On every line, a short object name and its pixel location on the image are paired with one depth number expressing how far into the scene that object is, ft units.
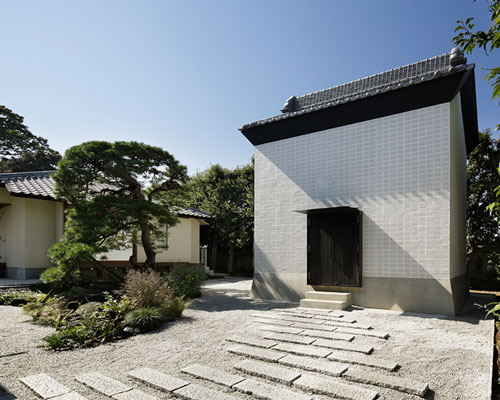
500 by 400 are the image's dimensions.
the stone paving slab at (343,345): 14.30
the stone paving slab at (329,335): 16.26
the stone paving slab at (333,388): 10.01
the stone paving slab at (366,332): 16.58
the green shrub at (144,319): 18.40
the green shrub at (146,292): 21.18
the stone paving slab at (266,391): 10.14
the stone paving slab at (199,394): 10.16
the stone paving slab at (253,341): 15.30
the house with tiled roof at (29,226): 37.91
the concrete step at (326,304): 24.04
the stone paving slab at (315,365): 12.04
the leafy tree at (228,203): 55.57
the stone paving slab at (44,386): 10.45
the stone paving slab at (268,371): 11.46
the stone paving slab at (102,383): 10.75
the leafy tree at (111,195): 27.48
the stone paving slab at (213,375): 11.37
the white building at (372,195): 22.81
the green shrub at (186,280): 29.86
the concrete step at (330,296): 24.88
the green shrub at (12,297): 25.33
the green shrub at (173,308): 21.08
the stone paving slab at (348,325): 18.54
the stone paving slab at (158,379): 10.99
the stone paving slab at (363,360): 12.34
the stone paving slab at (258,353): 13.60
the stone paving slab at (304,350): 13.91
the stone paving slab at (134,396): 10.17
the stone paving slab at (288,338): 15.81
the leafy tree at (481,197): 37.52
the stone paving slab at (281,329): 17.72
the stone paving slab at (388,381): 10.28
